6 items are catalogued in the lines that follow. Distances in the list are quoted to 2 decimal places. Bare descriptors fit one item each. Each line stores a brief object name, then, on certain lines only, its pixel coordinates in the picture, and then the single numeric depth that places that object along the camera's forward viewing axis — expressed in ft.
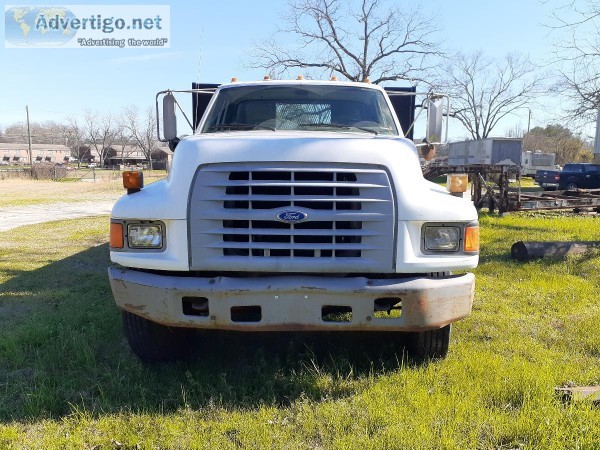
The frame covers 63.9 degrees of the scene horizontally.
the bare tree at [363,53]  81.82
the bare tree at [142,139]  278.87
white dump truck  9.71
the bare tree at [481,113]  186.70
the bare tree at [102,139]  312.17
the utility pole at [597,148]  116.37
